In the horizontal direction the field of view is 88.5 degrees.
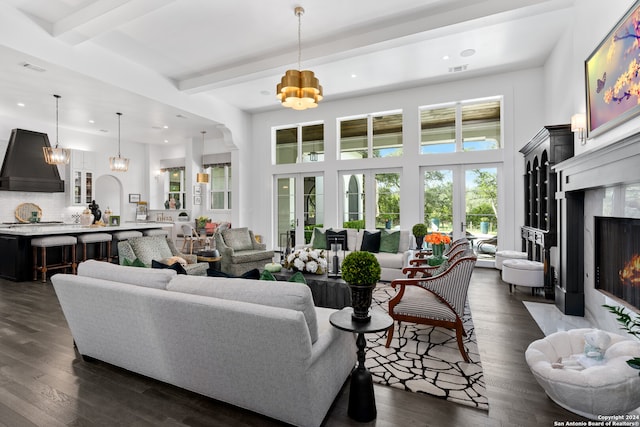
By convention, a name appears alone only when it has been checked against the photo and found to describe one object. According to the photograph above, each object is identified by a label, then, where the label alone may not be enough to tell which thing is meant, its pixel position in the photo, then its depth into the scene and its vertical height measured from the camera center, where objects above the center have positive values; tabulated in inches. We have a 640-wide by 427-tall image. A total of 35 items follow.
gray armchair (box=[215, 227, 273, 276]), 219.5 -25.7
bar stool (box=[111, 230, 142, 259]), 276.1 -16.1
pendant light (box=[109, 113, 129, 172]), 287.1 +46.2
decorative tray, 321.7 +6.1
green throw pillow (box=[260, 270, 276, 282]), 92.8 -17.2
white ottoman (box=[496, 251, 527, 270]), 208.4 -26.2
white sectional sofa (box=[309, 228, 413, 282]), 210.7 -26.0
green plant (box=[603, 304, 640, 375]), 67.5 -30.4
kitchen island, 220.2 -23.4
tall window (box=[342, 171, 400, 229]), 285.1 +13.9
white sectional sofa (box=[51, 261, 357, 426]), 66.7 -28.0
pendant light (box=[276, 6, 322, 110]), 139.0 +54.3
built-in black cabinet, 167.5 +13.9
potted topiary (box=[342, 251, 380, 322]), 75.4 -15.0
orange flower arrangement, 163.3 -12.2
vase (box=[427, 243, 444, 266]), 155.5 -20.3
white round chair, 71.2 -37.5
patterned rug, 88.0 -46.6
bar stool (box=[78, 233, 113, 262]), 247.9 -18.7
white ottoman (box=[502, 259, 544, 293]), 174.4 -31.7
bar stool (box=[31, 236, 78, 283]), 222.7 -21.7
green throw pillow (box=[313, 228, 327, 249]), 245.1 -18.0
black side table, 75.0 -39.5
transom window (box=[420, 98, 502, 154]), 254.4 +70.9
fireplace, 109.0 -15.9
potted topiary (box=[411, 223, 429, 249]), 213.8 -11.2
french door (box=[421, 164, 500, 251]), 253.4 +12.3
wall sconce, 142.1 +39.6
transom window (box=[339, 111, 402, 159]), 285.6 +71.5
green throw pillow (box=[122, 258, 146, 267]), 116.0 -16.8
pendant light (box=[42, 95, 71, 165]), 242.5 +45.4
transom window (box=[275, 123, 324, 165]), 320.3 +71.9
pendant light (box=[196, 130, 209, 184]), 356.5 +41.3
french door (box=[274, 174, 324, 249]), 319.6 +9.1
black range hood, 297.4 +47.1
